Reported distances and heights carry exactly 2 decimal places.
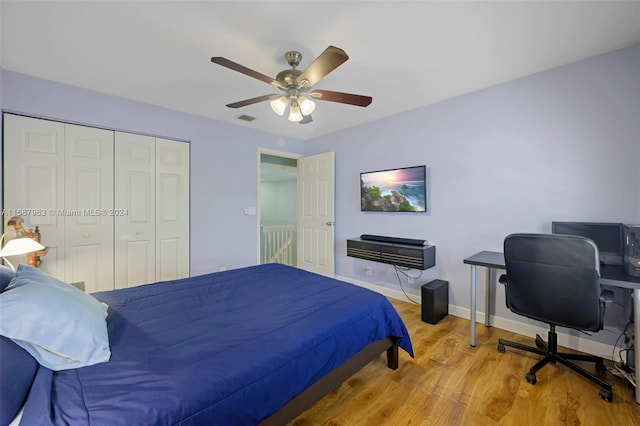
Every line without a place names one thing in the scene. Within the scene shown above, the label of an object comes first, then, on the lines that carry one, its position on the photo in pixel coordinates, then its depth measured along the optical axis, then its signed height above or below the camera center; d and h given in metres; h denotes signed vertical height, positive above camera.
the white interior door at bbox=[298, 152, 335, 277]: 4.20 -0.01
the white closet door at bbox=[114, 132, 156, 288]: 2.89 +0.04
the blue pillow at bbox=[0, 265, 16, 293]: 1.22 -0.32
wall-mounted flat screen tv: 3.20 +0.30
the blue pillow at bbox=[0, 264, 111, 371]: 0.94 -0.44
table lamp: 1.69 -0.24
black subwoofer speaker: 2.76 -0.96
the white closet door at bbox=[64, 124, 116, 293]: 2.62 +0.05
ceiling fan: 1.79 +0.95
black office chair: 1.68 -0.51
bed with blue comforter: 0.88 -0.62
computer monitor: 2.00 -0.19
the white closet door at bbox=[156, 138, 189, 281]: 3.16 +0.04
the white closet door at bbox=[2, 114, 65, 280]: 2.34 +0.31
